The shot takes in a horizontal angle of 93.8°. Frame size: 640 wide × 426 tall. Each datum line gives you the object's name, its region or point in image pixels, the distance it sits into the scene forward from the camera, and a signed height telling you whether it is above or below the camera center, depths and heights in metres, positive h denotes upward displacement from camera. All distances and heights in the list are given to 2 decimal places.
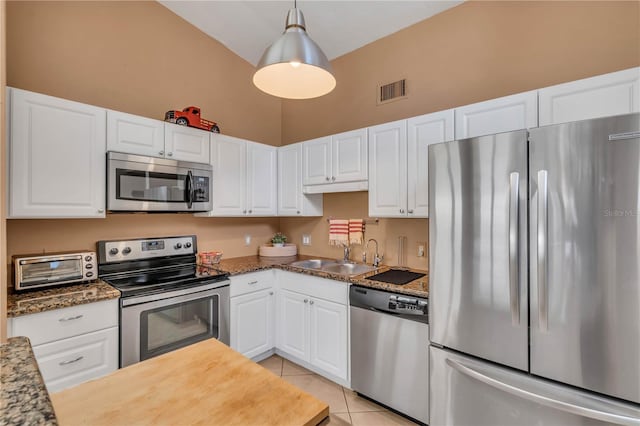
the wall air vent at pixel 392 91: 2.84 +1.20
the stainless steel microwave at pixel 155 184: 2.17 +0.25
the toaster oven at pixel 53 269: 1.85 -0.35
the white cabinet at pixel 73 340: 1.65 -0.74
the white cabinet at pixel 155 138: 2.21 +0.62
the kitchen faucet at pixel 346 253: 3.10 -0.39
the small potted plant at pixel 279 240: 3.53 -0.30
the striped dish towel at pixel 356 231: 3.01 -0.16
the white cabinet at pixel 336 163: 2.67 +0.50
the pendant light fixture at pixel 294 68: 1.50 +0.83
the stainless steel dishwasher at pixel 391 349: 1.92 -0.93
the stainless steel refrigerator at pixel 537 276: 1.26 -0.30
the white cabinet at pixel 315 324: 2.39 -0.94
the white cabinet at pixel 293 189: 3.19 +0.28
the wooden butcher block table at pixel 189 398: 0.74 -0.50
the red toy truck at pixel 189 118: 2.59 +0.85
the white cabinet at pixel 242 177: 2.85 +0.39
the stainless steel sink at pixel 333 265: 2.88 -0.52
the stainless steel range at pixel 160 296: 2.00 -0.59
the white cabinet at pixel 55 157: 1.79 +0.37
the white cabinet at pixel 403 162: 2.26 +0.43
